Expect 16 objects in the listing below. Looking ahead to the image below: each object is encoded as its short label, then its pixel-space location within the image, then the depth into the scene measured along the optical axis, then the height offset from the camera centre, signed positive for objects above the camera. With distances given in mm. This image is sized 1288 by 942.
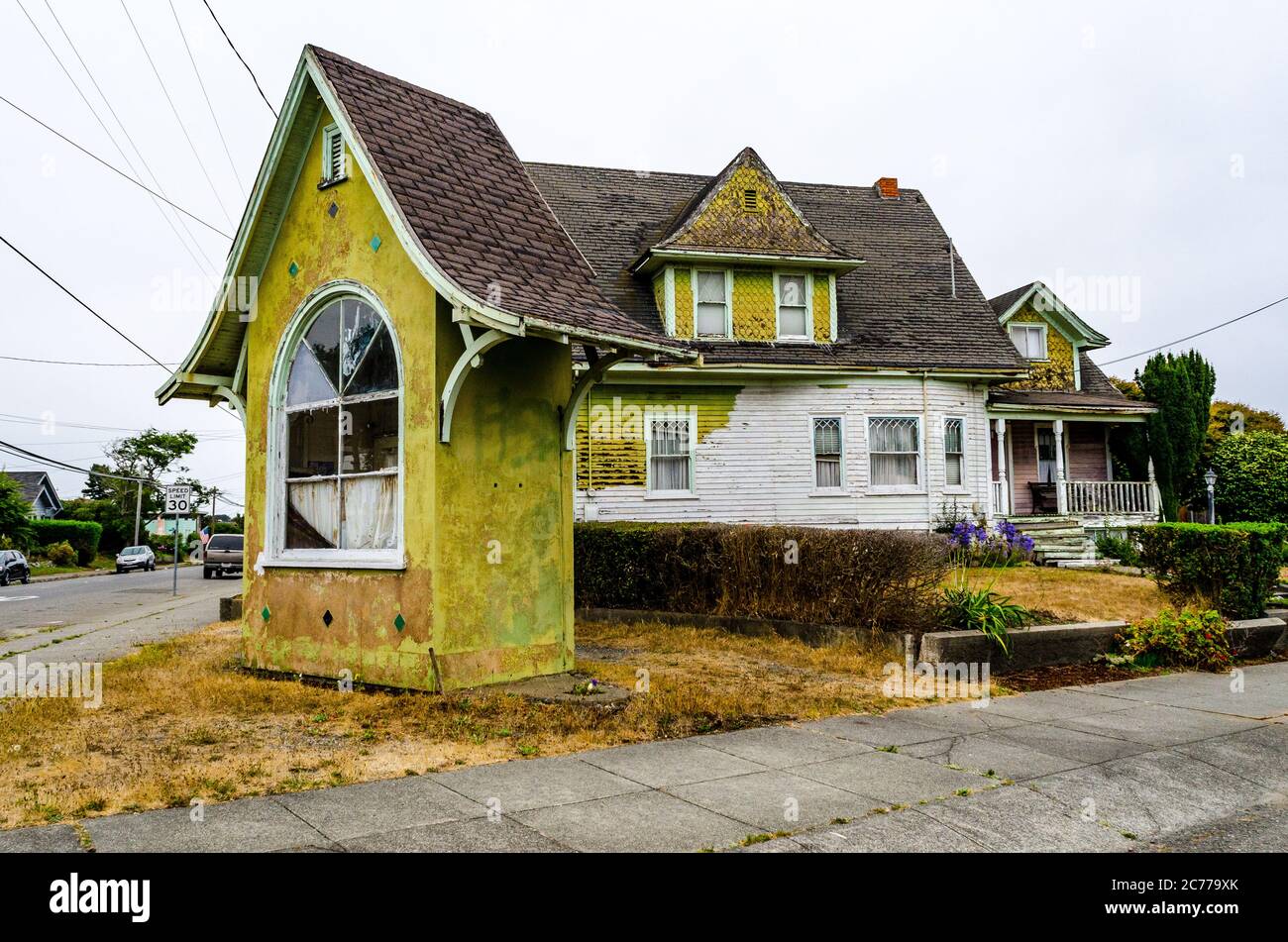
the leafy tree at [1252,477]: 26016 +1124
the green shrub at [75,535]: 53500 +342
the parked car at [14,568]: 34806 -977
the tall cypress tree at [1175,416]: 24531 +2652
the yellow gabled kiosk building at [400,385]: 8344 +1424
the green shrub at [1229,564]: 12023 -543
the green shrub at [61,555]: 51156 -721
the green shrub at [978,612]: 10078 -938
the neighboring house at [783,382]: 20594 +3172
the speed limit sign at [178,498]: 25906 +1085
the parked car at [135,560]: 49031 -1010
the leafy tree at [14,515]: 42719 +1175
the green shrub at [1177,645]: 10508 -1347
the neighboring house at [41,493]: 74438 +3781
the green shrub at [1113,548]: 21484 -592
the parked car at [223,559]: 38812 -825
